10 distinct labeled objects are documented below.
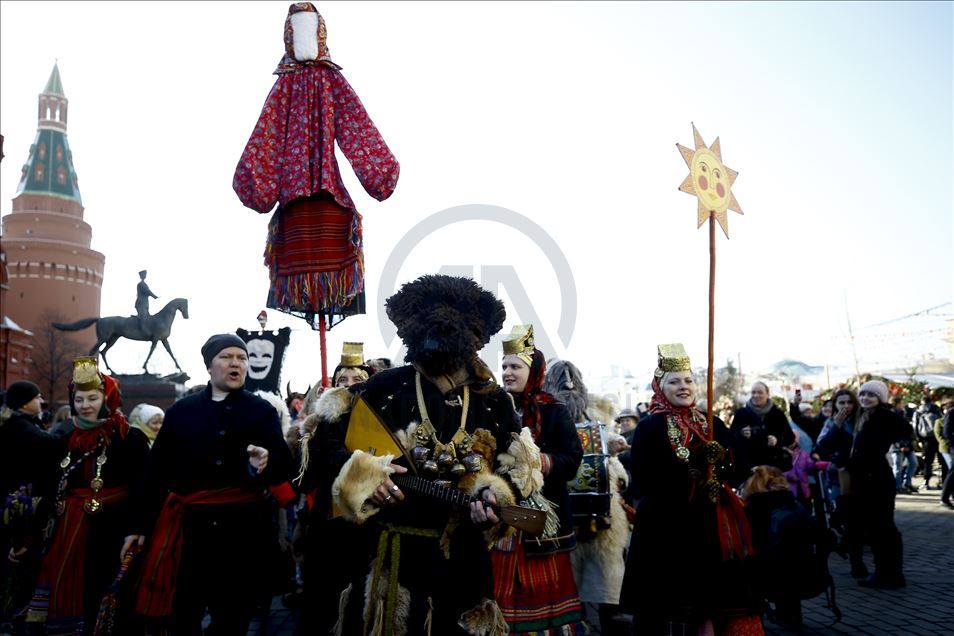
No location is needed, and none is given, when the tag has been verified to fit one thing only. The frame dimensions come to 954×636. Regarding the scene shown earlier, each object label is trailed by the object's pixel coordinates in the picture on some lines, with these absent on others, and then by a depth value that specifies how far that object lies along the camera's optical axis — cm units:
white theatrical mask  990
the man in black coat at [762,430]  658
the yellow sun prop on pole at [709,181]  502
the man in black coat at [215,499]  399
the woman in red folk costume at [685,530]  439
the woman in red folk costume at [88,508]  487
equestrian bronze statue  2195
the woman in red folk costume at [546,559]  456
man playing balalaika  287
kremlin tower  5703
